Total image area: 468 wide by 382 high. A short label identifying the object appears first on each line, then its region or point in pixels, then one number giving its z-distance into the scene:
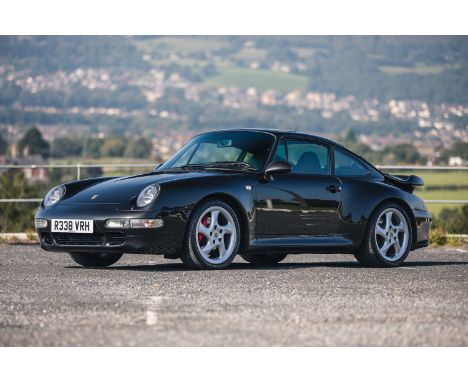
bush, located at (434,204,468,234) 72.63
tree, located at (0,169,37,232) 53.15
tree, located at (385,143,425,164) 152.38
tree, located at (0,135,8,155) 173.50
